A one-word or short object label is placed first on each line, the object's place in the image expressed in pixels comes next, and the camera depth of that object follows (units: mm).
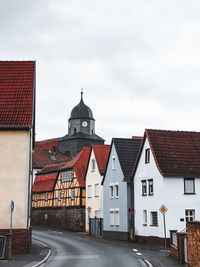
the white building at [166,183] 31156
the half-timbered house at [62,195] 49562
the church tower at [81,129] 94000
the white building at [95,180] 44656
